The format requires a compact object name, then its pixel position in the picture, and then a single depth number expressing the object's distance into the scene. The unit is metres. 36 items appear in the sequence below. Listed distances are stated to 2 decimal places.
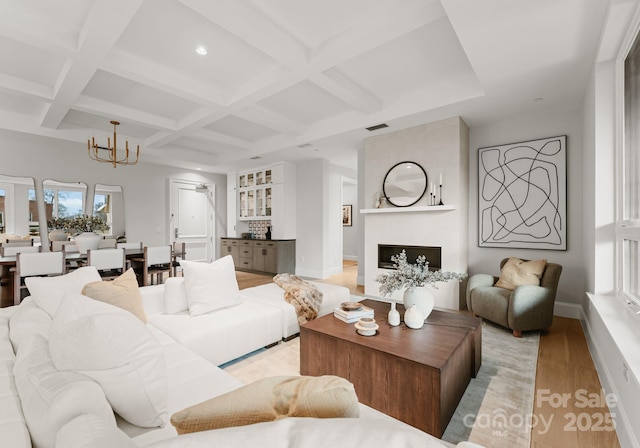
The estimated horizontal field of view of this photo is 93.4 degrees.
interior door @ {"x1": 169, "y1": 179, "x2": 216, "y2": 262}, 7.22
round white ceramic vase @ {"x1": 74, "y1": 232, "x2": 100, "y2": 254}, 4.82
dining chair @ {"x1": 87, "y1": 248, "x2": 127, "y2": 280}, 3.88
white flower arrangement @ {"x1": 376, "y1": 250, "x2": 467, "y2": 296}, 2.25
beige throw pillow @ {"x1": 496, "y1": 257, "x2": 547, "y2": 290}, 3.27
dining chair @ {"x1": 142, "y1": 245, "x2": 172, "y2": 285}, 4.50
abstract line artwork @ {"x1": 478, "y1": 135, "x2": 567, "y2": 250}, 3.67
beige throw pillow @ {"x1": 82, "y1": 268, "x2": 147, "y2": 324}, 1.79
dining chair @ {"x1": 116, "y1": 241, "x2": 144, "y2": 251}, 5.13
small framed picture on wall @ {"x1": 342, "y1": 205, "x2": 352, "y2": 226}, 9.57
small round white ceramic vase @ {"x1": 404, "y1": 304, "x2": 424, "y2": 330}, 2.13
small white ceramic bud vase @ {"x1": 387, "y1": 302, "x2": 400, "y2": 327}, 2.19
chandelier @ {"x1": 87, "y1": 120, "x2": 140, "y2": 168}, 5.36
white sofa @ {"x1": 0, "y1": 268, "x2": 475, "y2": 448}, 0.50
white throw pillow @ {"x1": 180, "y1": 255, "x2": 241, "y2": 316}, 2.49
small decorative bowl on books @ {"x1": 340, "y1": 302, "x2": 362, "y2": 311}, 2.39
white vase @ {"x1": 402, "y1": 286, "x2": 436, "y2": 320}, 2.26
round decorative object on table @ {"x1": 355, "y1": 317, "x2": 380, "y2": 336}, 2.01
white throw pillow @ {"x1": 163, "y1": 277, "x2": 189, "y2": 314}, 2.53
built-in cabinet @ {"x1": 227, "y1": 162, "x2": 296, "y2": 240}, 6.64
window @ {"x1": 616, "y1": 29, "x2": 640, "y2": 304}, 2.07
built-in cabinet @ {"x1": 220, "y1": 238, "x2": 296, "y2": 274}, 6.45
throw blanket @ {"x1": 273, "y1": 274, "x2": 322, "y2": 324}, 2.91
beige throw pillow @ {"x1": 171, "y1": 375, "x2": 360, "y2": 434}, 0.70
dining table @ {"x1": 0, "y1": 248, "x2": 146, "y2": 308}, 3.57
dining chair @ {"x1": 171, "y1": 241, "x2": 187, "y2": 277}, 5.27
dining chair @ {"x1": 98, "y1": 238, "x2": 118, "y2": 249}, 5.34
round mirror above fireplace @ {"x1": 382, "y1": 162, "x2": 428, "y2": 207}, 4.23
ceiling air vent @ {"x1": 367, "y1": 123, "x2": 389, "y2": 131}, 4.27
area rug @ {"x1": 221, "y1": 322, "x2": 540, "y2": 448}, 1.65
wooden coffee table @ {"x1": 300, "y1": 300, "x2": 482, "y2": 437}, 1.61
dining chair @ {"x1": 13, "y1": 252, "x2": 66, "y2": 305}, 3.36
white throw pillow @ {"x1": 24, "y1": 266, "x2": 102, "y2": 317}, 1.89
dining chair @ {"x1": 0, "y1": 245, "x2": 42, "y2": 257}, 4.33
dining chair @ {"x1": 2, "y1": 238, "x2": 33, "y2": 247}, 4.69
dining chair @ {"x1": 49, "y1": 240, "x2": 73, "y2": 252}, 4.97
